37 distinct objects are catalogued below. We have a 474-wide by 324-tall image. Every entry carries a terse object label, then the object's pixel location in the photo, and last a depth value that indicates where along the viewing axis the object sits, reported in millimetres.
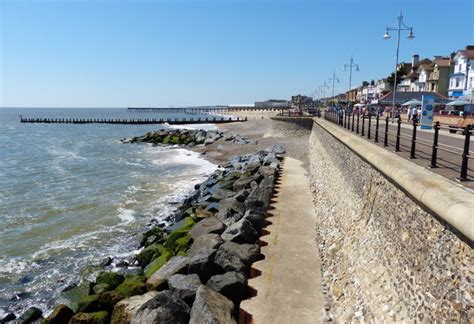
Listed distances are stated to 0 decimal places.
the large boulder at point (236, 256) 8289
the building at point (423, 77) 57531
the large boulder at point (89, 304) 7699
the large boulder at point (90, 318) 7090
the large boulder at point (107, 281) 8643
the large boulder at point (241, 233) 9852
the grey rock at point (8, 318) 8492
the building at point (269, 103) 174525
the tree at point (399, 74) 74900
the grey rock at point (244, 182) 16892
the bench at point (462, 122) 18142
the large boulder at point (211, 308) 6133
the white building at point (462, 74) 45288
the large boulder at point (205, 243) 9391
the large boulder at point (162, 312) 6098
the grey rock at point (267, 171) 17562
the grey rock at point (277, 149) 26531
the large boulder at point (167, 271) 7961
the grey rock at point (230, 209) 12633
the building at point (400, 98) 47853
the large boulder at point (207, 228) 10843
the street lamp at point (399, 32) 22469
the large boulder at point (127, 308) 6797
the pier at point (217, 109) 149512
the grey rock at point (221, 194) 15852
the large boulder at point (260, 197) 12445
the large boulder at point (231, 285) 7336
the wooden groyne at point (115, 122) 74975
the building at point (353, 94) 101938
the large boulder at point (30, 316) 8094
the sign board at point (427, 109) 14750
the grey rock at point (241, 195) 14352
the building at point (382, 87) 71119
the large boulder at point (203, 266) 8133
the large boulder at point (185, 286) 7242
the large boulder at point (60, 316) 7441
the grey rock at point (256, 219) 11000
